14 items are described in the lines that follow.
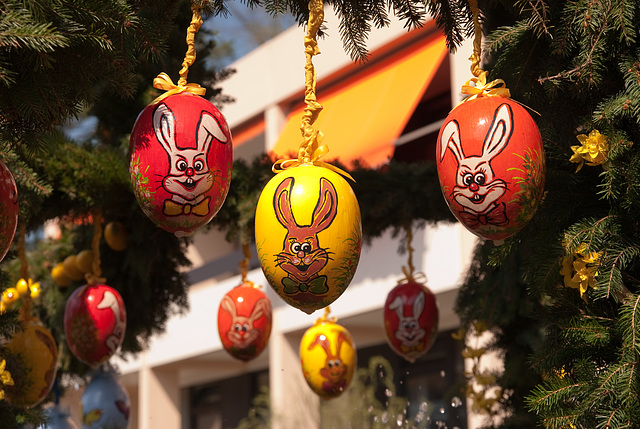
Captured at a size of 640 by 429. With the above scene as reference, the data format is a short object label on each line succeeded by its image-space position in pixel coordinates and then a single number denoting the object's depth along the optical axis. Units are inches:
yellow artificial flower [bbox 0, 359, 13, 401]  123.6
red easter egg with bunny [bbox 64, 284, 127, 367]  142.5
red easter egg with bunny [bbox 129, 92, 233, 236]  82.5
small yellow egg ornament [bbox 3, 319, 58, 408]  134.5
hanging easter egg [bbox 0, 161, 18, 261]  83.7
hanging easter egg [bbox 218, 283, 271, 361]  152.5
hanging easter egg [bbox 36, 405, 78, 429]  200.5
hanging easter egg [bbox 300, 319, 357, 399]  152.1
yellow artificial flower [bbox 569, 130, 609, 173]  84.6
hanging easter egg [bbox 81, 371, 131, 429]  181.2
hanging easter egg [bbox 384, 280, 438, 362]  154.3
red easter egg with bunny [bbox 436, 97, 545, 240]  79.7
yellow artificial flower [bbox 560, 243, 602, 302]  84.4
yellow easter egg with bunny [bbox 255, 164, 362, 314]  79.7
